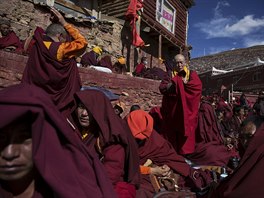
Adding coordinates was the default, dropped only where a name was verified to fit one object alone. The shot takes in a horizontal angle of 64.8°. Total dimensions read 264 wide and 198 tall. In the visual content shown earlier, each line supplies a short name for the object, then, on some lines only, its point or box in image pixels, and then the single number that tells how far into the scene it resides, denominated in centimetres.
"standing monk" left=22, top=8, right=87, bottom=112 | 246
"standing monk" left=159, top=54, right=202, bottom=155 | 343
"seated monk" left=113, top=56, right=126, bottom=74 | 739
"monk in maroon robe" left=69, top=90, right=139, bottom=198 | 159
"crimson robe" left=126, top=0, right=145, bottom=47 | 951
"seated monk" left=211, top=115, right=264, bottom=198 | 115
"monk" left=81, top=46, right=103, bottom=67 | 583
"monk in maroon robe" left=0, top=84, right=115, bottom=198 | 78
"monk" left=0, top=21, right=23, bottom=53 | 399
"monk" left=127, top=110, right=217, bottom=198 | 229
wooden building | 1034
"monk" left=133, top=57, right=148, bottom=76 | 742
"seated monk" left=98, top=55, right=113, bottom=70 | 623
